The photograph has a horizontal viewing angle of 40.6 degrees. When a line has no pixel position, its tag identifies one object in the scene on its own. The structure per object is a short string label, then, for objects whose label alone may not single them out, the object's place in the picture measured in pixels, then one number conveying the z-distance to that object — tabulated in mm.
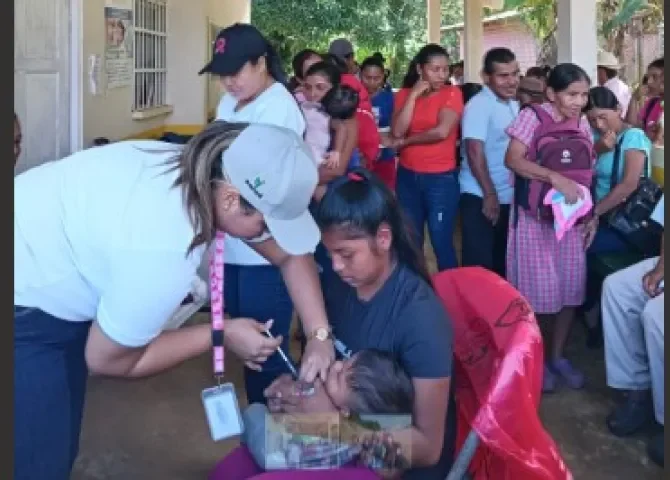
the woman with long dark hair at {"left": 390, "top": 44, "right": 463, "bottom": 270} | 4668
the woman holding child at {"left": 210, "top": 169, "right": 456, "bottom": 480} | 1915
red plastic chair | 1797
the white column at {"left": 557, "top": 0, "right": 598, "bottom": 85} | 5680
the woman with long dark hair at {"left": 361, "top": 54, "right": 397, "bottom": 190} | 6441
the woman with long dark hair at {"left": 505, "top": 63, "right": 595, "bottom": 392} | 3777
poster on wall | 5715
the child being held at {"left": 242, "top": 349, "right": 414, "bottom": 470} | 1876
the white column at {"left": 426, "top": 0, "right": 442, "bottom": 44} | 13416
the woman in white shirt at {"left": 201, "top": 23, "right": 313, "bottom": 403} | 2664
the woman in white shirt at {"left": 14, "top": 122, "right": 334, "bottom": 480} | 1667
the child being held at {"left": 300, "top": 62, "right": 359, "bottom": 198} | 3961
